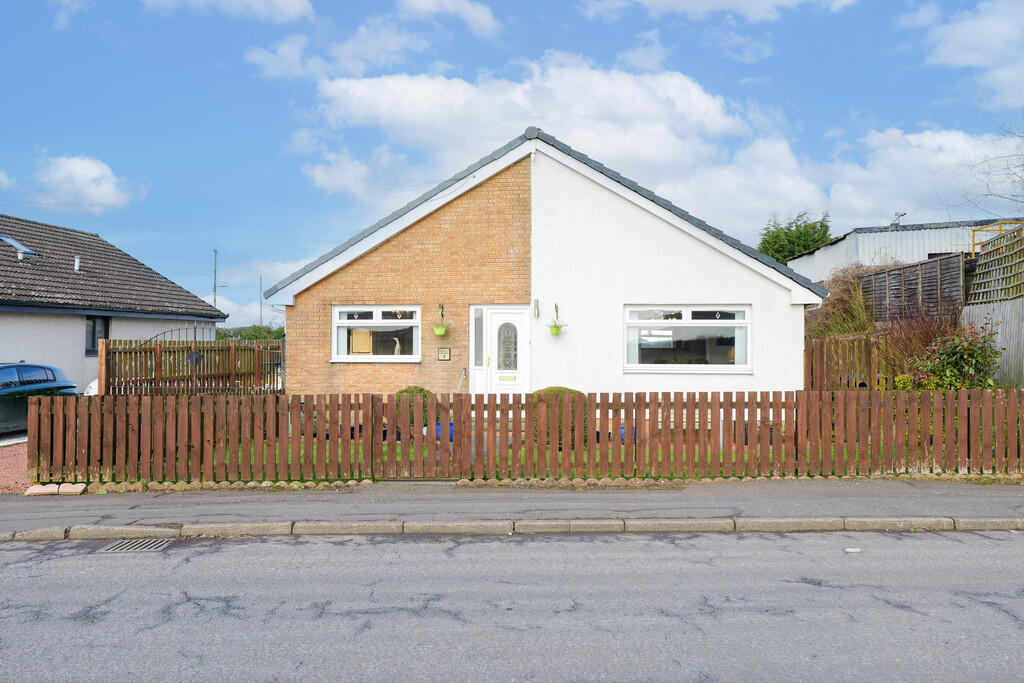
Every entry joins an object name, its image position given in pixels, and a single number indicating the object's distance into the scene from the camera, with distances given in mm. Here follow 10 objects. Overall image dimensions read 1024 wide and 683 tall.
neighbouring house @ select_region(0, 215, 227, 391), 20484
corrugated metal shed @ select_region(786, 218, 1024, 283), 30219
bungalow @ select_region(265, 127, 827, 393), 13750
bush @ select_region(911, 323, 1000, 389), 12109
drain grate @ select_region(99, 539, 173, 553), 7168
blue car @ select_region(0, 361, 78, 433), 14773
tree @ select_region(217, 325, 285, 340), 38031
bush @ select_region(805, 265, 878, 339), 22234
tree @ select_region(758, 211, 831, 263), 43406
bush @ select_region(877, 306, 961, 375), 14773
